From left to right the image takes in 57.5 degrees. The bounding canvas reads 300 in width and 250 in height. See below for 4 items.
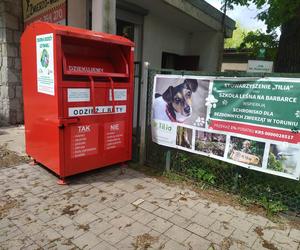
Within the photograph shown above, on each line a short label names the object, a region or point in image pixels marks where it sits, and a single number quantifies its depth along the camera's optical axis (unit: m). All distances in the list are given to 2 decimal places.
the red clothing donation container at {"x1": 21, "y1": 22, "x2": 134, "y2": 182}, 3.49
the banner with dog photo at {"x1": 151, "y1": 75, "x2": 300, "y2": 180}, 3.02
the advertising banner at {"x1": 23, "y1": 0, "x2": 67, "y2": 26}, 5.41
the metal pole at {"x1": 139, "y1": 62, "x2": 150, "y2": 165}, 4.34
